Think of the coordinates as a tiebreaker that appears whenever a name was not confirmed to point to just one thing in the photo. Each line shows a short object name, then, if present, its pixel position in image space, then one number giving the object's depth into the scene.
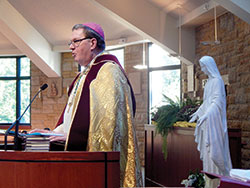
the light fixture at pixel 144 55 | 8.54
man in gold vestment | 2.20
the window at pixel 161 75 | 8.24
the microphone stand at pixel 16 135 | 2.00
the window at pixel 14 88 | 10.96
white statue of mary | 4.12
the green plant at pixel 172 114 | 5.66
